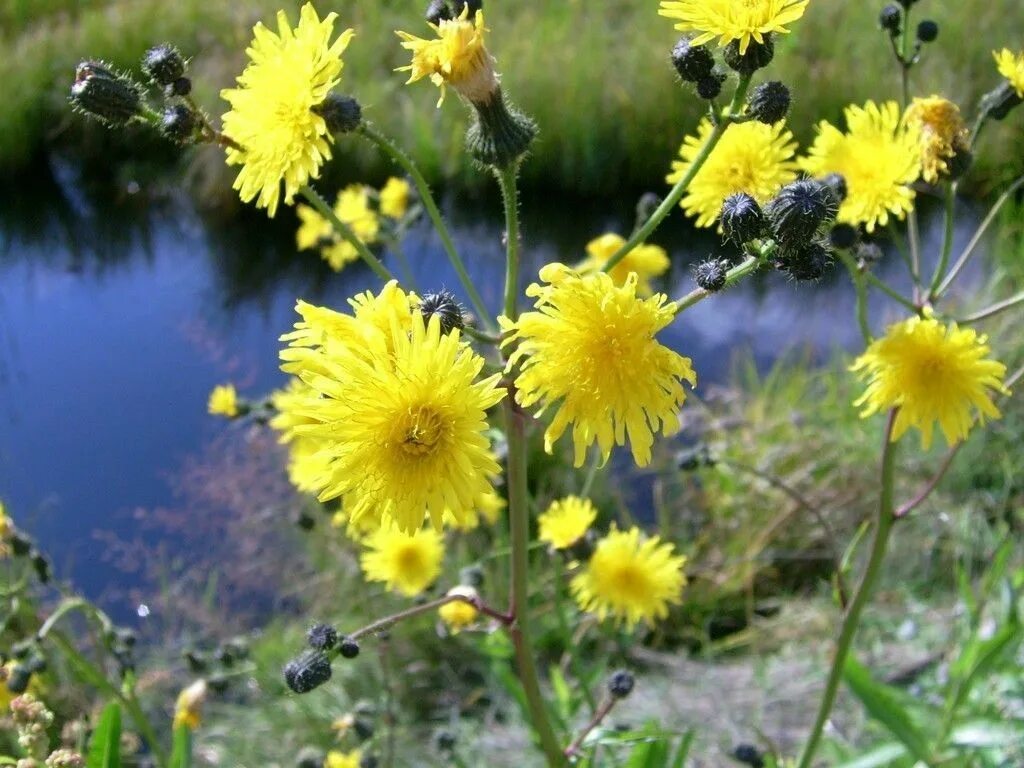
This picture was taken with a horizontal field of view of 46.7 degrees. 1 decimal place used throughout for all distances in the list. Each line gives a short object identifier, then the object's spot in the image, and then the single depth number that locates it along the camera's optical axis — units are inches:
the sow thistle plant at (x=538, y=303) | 8.3
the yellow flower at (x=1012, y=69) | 11.6
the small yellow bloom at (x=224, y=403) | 16.5
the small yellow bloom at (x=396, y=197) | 18.4
